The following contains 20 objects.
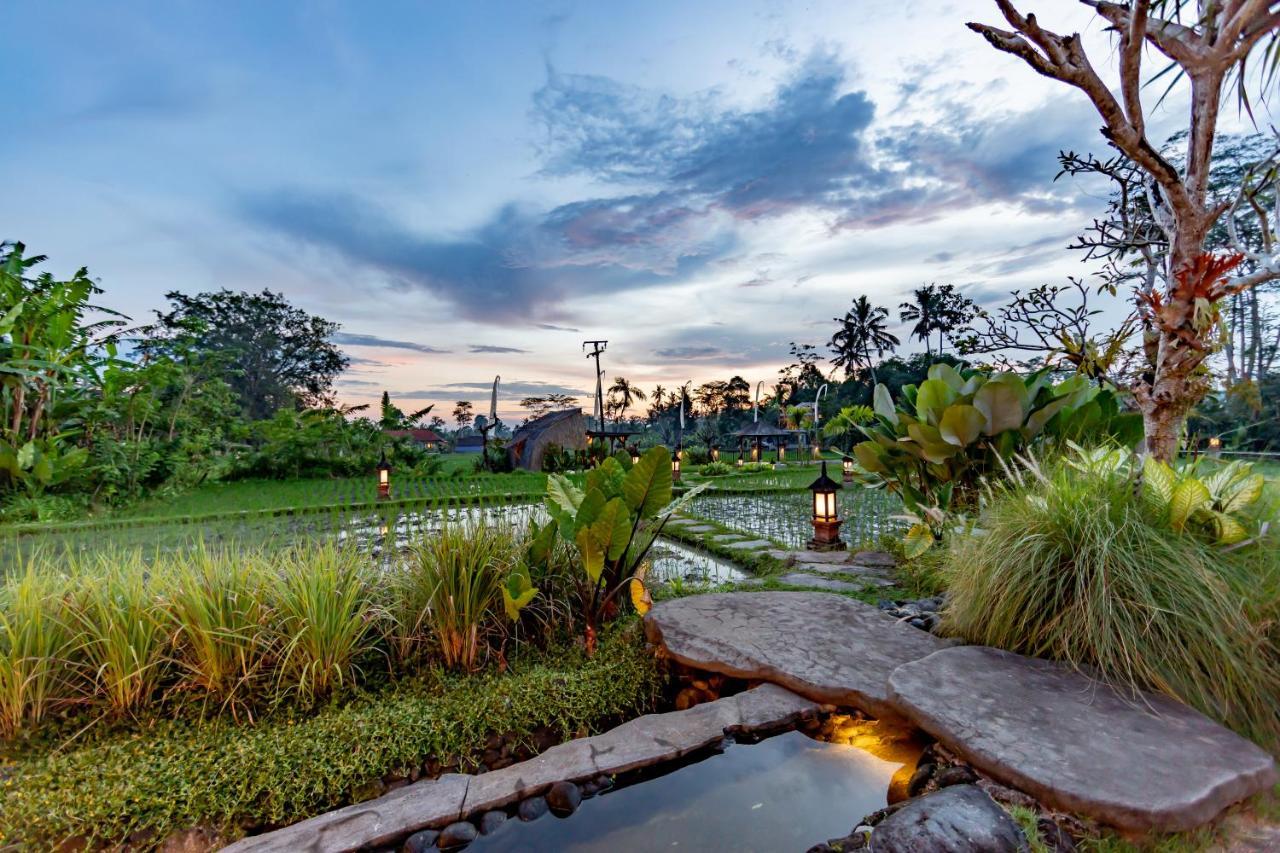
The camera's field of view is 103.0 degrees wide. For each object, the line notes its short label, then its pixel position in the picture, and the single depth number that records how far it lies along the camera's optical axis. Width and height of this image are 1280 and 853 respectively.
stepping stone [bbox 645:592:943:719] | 2.16
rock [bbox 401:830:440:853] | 1.46
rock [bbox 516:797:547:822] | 1.63
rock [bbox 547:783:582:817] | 1.64
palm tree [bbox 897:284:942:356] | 36.09
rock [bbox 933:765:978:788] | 1.59
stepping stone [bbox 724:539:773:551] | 5.53
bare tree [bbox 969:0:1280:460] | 2.22
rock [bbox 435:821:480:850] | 1.51
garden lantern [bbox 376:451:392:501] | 9.65
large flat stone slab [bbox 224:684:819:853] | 1.46
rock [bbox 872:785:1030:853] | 1.25
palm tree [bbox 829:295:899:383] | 37.50
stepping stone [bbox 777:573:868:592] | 3.83
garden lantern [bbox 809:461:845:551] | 5.48
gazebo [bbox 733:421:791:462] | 23.25
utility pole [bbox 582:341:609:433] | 22.39
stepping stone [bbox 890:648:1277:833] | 1.34
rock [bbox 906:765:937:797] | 1.66
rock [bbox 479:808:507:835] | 1.57
